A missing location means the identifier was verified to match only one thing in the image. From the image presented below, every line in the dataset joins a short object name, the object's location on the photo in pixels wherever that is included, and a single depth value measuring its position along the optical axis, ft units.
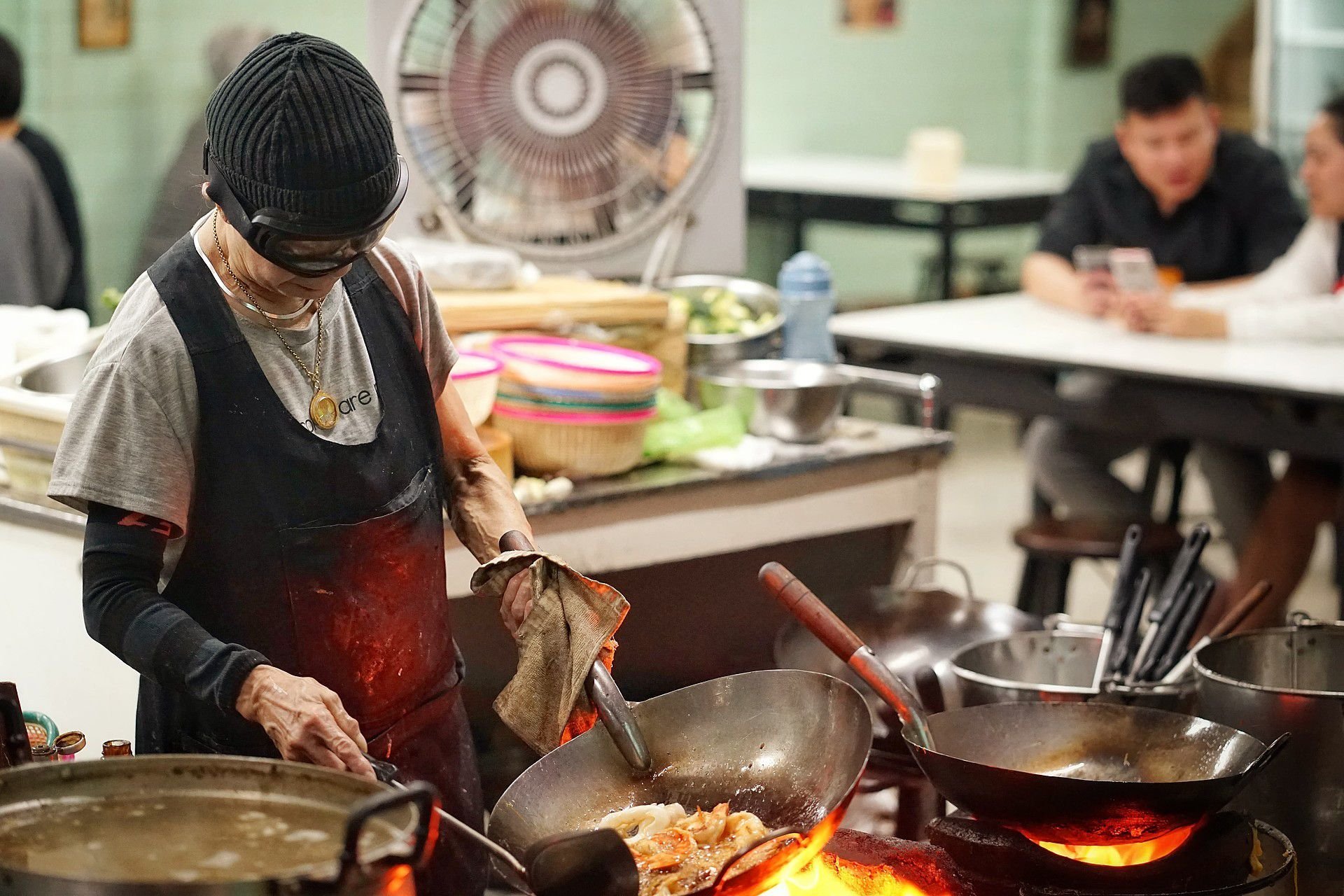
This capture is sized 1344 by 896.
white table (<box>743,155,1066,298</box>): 23.08
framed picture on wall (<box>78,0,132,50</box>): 19.60
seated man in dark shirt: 14.93
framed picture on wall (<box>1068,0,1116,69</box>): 30.78
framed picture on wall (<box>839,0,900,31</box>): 28.09
